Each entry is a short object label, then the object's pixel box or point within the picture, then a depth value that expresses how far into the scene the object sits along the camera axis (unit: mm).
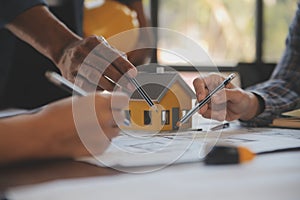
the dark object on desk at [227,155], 498
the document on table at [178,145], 493
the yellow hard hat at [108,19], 1123
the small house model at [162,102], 579
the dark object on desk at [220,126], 776
